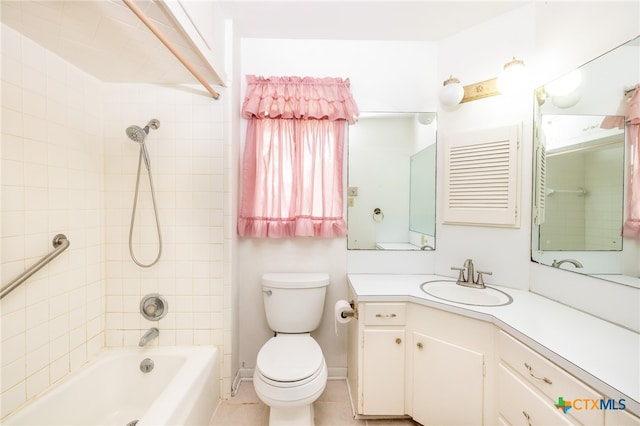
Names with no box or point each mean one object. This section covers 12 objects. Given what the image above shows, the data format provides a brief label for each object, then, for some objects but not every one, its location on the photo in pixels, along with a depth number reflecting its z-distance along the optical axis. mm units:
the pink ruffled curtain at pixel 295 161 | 1715
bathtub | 1088
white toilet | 1187
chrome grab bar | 1023
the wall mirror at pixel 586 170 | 1084
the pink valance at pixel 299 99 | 1691
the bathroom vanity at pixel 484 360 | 792
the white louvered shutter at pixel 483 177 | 1522
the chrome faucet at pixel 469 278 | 1548
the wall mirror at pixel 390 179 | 1828
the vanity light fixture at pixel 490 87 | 1468
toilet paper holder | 1457
